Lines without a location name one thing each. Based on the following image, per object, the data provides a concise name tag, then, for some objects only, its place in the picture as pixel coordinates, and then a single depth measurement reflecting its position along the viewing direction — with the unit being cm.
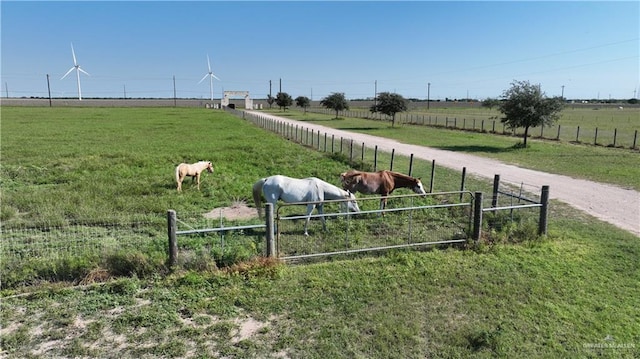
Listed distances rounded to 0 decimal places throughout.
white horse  952
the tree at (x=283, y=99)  9731
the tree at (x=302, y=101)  9486
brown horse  1141
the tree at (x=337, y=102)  6731
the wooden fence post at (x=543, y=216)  888
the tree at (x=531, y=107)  2727
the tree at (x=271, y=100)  11650
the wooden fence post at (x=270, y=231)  731
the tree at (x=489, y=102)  7475
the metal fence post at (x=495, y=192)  1035
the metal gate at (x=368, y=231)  839
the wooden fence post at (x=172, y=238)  682
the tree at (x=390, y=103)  4731
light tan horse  1353
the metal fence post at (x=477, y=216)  842
